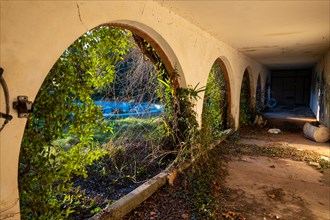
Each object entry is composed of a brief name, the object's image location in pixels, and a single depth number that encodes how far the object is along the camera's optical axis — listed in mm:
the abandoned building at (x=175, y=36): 1618
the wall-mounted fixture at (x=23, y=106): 1636
